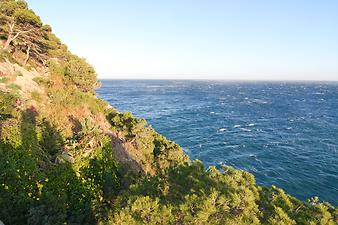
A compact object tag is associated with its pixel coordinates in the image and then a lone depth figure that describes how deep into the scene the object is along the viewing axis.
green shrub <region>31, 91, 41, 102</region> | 20.08
